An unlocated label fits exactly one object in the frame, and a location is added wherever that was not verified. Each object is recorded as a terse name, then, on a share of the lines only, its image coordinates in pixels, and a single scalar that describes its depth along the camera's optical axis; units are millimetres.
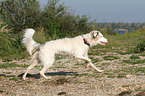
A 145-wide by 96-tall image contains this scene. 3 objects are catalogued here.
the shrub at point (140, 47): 14083
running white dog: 7254
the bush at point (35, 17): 19281
